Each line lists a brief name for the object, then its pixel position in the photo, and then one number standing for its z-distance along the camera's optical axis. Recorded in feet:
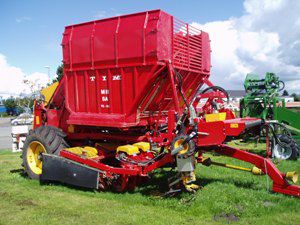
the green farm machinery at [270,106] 36.52
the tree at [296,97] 213.71
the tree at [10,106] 246.60
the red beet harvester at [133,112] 20.65
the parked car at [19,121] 114.86
